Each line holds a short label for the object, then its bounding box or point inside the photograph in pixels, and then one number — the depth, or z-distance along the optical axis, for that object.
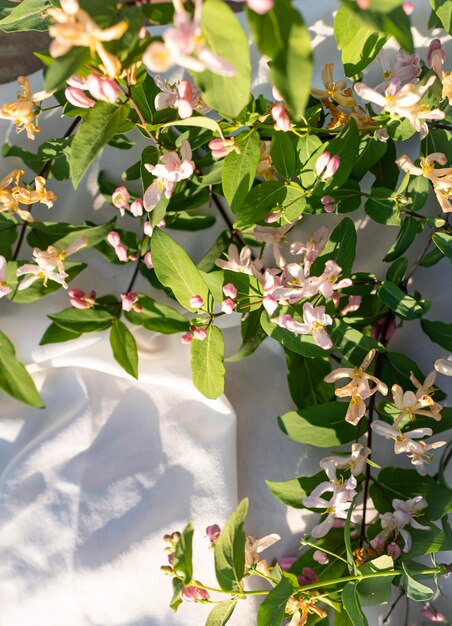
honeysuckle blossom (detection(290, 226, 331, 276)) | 0.68
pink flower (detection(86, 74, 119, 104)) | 0.43
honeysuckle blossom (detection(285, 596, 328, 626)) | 0.65
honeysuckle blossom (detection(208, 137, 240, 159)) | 0.56
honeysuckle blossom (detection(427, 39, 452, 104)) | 0.58
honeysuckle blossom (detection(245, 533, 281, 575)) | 0.67
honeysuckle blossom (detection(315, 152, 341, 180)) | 0.58
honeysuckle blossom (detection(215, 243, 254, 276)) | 0.67
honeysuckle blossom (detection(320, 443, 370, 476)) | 0.71
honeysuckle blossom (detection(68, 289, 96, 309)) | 0.78
